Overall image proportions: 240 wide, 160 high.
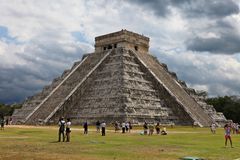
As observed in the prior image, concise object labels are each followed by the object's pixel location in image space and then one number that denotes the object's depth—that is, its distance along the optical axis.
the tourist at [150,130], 31.15
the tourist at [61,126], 20.66
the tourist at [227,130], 20.10
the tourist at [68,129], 20.98
